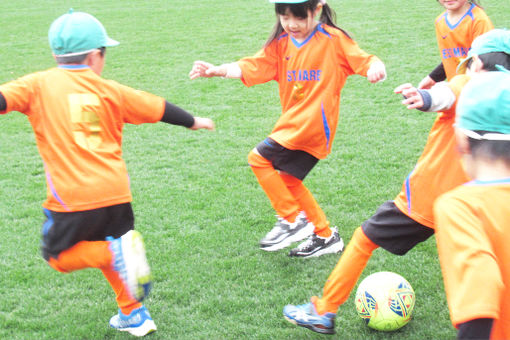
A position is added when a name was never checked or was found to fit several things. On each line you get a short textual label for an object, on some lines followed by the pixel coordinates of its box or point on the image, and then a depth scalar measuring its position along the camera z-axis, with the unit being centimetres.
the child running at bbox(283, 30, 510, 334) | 289
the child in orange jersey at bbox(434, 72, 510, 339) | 178
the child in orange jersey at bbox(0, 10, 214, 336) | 308
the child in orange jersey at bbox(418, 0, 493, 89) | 471
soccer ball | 337
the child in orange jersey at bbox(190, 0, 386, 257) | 405
